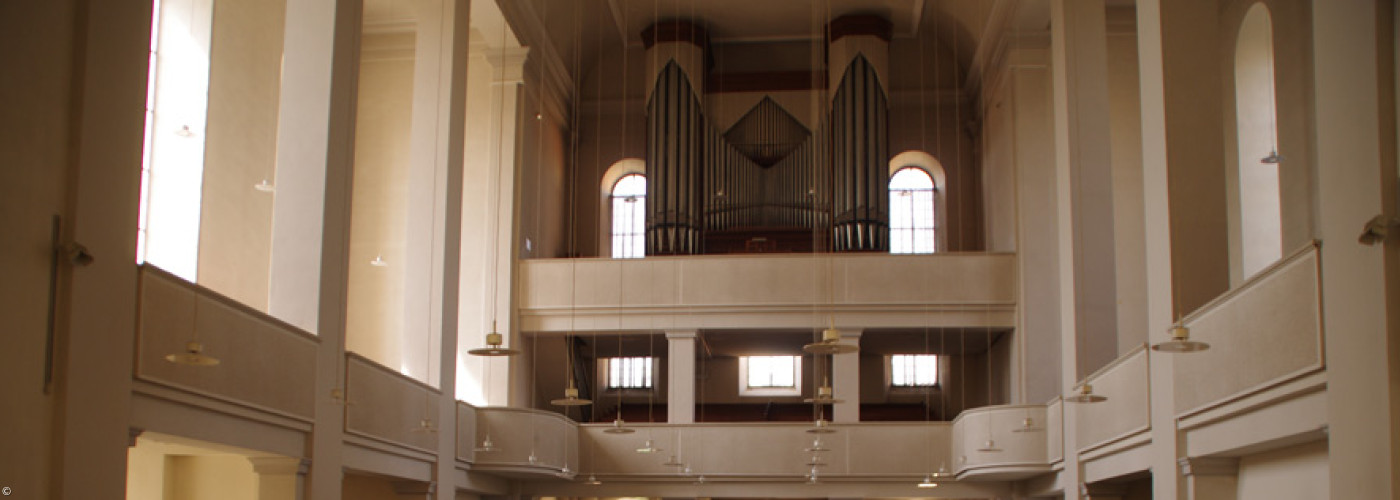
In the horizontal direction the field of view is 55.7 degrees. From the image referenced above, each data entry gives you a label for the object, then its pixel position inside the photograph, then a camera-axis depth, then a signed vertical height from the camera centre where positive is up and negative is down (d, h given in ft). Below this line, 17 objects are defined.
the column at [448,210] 60.95 +12.62
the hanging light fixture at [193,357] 32.96 +3.13
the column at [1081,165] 58.90 +14.32
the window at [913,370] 90.94 +8.05
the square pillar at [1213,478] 43.93 +0.43
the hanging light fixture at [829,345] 41.50 +4.44
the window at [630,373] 92.99 +7.89
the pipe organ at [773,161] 80.33 +20.14
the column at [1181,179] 46.21 +10.89
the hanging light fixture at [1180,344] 35.96 +3.95
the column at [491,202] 74.90 +15.99
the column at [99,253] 32.09 +5.77
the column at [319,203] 47.67 +10.18
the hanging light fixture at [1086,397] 45.91 +3.20
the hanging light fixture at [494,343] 42.11 +4.50
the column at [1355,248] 30.78 +5.91
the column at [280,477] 45.37 +0.24
